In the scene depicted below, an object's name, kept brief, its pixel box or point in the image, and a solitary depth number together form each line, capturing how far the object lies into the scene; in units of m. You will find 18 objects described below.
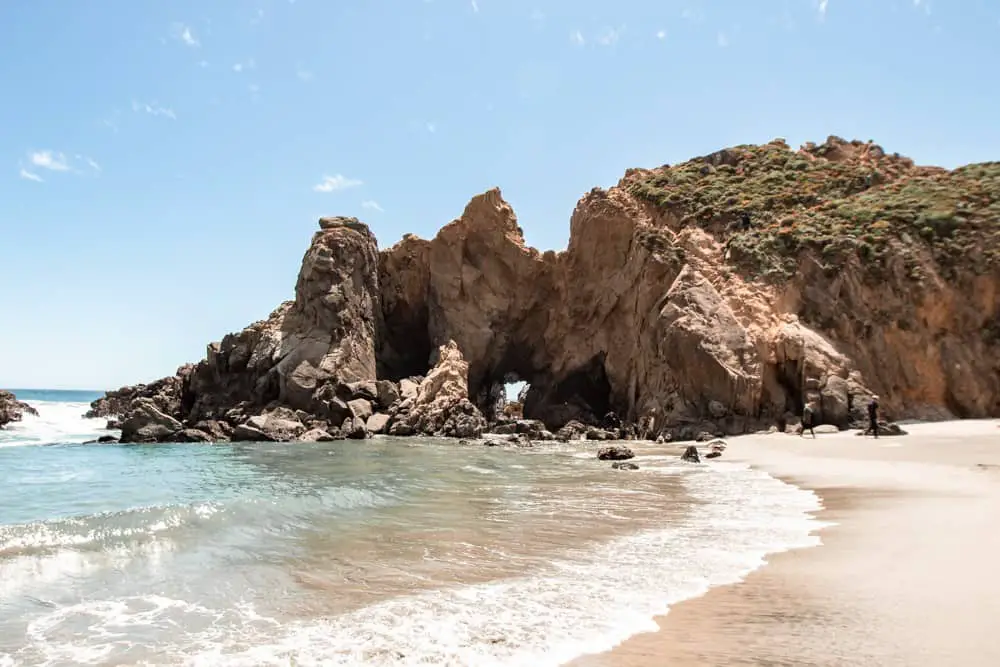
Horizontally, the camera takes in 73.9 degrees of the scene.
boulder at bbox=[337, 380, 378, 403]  35.38
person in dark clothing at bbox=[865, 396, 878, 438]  22.61
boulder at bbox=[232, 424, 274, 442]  30.55
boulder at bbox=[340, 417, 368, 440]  31.22
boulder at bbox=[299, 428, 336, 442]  30.27
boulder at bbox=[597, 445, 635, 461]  20.78
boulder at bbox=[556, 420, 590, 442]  32.16
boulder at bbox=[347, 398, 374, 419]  34.03
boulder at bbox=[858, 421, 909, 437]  22.91
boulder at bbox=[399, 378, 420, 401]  36.22
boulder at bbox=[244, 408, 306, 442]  30.62
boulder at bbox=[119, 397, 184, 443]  30.80
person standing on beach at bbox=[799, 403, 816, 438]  25.95
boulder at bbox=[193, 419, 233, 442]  30.94
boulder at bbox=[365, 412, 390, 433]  33.31
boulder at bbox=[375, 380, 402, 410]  35.69
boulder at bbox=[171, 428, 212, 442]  30.44
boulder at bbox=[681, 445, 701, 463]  20.14
